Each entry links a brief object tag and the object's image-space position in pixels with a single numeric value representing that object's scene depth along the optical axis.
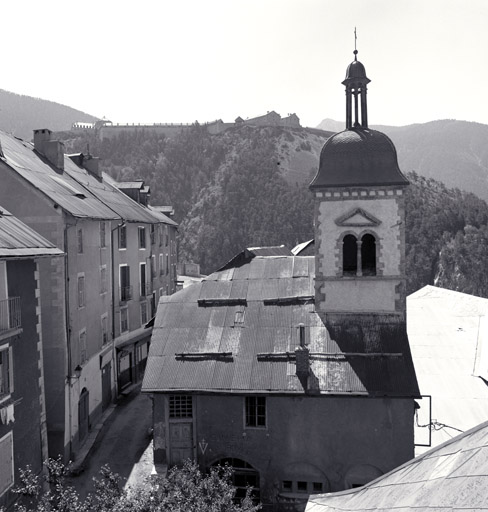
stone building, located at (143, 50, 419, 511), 19.77
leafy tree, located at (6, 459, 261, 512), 12.55
